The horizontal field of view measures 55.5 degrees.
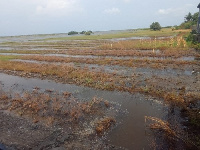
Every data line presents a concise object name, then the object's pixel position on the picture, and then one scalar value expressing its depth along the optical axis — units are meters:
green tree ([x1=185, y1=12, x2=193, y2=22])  69.94
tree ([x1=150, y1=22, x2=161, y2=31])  83.60
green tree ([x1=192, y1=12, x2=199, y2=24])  61.71
